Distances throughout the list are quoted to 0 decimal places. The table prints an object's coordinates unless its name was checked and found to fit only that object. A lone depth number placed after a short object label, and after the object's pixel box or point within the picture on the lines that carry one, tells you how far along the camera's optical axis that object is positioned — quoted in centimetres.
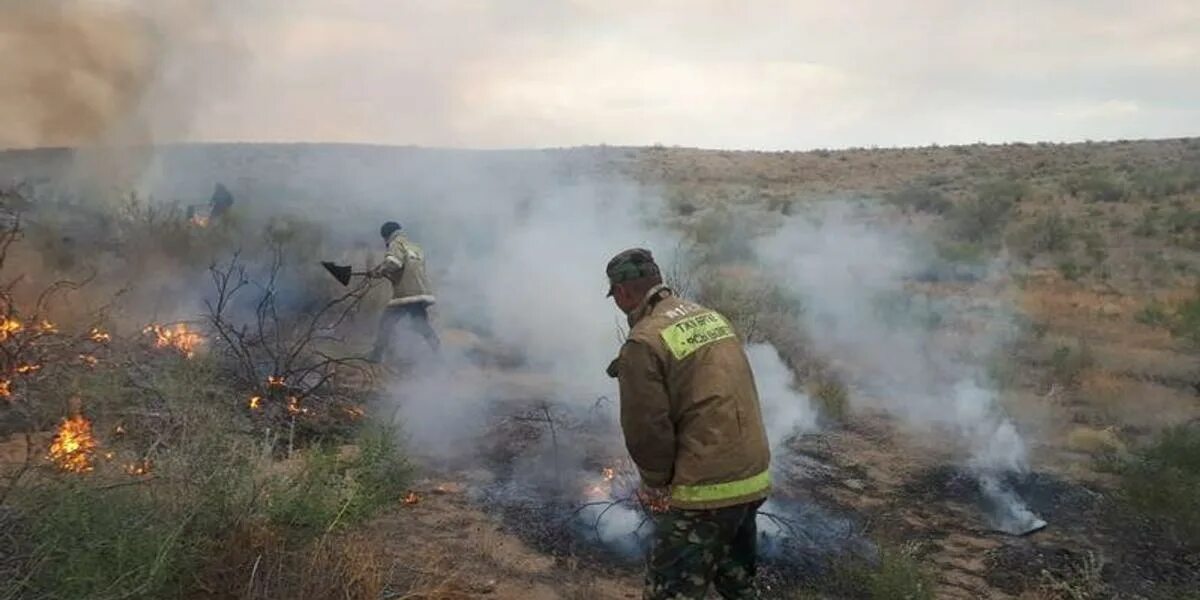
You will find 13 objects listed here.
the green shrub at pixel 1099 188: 2030
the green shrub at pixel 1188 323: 891
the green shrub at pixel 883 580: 385
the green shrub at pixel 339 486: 360
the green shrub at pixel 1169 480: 488
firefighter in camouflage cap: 283
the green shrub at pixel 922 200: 2034
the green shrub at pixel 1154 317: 1012
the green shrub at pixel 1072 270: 1322
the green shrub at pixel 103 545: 274
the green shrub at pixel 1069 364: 831
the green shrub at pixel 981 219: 1723
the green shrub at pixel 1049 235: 1565
